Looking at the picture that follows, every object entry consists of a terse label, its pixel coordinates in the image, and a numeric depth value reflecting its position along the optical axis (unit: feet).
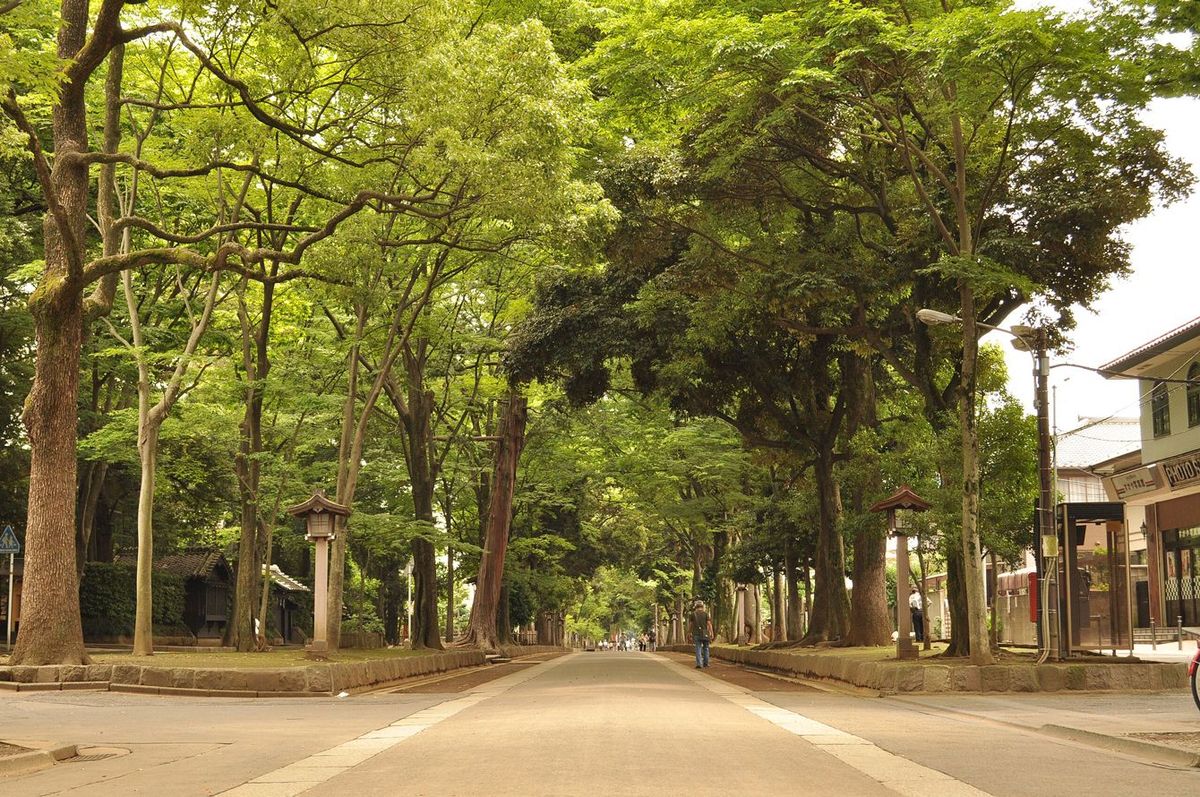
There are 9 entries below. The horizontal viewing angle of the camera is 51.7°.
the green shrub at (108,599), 127.44
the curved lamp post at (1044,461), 62.03
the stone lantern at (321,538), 71.67
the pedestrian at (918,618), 112.02
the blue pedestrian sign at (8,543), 75.61
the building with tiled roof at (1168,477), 116.78
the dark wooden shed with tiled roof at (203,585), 158.86
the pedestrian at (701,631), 105.09
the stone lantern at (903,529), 73.15
